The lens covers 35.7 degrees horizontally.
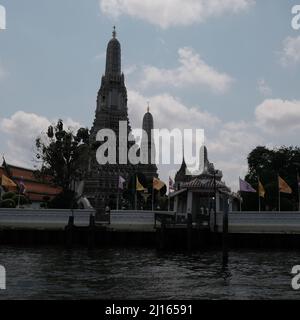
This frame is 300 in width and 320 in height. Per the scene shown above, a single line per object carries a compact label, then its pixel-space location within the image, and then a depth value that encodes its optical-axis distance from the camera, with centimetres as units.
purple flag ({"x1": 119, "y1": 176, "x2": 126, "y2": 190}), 5127
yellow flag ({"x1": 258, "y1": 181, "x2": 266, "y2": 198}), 4513
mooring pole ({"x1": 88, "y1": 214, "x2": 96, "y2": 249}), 3828
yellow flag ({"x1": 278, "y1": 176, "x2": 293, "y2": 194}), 4334
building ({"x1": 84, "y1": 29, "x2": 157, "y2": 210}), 10594
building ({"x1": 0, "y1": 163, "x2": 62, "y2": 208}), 7282
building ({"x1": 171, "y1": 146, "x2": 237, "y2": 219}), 4531
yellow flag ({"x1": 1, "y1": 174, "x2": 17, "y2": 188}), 4599
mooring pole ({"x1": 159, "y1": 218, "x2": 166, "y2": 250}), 3725
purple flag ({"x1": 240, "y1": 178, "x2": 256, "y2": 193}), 4212
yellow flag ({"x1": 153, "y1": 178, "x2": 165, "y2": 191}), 4938
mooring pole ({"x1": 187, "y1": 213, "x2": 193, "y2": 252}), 3631
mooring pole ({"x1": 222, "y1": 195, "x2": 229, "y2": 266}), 3008
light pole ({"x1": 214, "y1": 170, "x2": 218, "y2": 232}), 4054
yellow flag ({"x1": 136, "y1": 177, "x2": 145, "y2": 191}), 5066
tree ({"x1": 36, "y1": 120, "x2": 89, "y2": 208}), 5459
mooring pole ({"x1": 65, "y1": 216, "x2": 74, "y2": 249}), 3906
